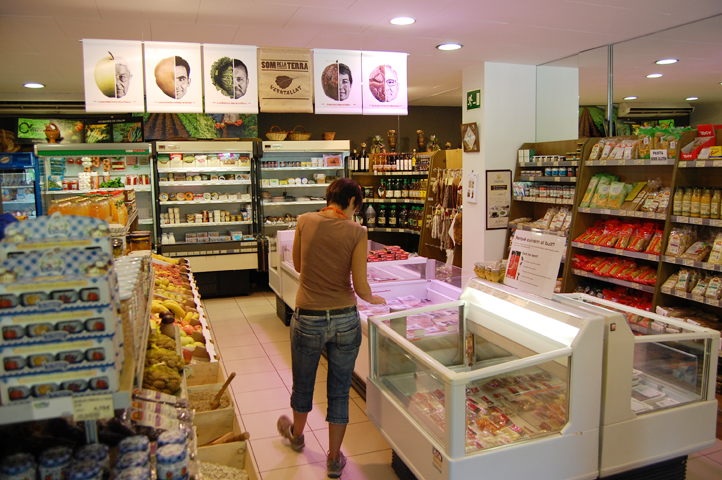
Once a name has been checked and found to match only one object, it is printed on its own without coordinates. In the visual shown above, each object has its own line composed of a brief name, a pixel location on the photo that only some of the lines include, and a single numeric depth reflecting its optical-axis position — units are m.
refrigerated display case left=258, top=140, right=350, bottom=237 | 8.23
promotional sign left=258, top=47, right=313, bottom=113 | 4.99
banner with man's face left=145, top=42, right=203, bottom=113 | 4.64
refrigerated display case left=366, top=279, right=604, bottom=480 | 2.36
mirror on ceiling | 5.20
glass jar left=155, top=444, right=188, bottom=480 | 1.46
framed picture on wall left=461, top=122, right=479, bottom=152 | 6.61
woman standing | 3.05
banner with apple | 4.52
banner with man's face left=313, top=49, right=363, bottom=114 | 5.11
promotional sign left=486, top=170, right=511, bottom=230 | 6.61
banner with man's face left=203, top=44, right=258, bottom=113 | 4.80
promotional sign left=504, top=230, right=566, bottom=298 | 2.64
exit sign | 6.58
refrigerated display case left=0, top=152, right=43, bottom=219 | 7.56
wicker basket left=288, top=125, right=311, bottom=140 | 8.38
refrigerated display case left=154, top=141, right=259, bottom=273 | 7.70
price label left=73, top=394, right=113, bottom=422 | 1.25
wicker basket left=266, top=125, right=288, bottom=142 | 8.22
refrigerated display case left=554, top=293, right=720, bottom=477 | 2.58
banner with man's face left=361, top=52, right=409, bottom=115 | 5.28
